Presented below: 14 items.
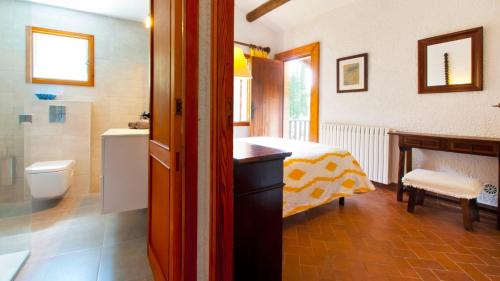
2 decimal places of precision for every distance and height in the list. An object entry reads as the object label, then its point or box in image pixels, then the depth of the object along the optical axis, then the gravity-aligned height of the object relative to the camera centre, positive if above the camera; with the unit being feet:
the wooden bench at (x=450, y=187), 7.23 -1.51
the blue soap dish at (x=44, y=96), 9.48 +1.52
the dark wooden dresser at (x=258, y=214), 3.65 -1.21
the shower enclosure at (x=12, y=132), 7.64 +0.10
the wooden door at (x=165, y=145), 3.37 -0.13
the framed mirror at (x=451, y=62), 8.51 +2.82
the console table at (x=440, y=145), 7.54 -0.23
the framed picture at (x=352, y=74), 11.98 +3.26
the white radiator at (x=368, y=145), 11.02 -0.35
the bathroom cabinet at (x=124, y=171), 6.39 -0.94
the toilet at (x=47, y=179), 7.93 -1.46
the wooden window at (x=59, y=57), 9.81 +3.28
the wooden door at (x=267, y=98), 15.28 +2.52
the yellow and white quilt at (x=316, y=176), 7.09 -1.23
